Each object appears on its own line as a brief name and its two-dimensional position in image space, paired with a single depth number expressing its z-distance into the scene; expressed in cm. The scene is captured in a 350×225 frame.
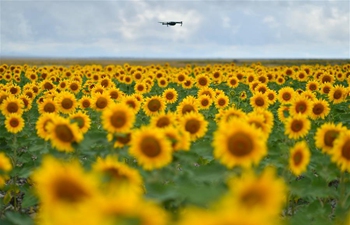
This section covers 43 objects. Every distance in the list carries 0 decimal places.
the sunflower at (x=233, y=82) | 1470
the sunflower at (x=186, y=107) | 686
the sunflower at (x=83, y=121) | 562
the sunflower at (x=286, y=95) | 973
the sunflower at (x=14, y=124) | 733
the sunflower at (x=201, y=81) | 1409
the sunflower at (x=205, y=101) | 963
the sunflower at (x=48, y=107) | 791
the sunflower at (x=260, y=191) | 256
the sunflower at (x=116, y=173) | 346
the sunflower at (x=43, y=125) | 555
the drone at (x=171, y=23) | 2922
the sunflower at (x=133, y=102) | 741
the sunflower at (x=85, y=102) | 824
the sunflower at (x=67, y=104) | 791
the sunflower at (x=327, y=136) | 494
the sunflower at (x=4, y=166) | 413
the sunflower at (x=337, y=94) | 1016
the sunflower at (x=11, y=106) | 822
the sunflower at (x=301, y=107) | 736
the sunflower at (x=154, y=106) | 745
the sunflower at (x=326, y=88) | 1130
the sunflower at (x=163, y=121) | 501
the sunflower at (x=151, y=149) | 406
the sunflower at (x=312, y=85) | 1281
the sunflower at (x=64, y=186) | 240
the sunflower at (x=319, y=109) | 758
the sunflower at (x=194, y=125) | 536
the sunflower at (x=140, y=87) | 1244
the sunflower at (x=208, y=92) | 1057
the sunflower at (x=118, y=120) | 488
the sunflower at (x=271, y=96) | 1003
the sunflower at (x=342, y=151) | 448
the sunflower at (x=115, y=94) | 871
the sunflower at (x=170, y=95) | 1045
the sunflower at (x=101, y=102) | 721
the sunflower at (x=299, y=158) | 470
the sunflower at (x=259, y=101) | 962
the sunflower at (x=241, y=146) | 384
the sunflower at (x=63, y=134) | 446
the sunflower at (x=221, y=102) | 971
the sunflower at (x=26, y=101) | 896
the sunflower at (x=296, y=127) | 590
